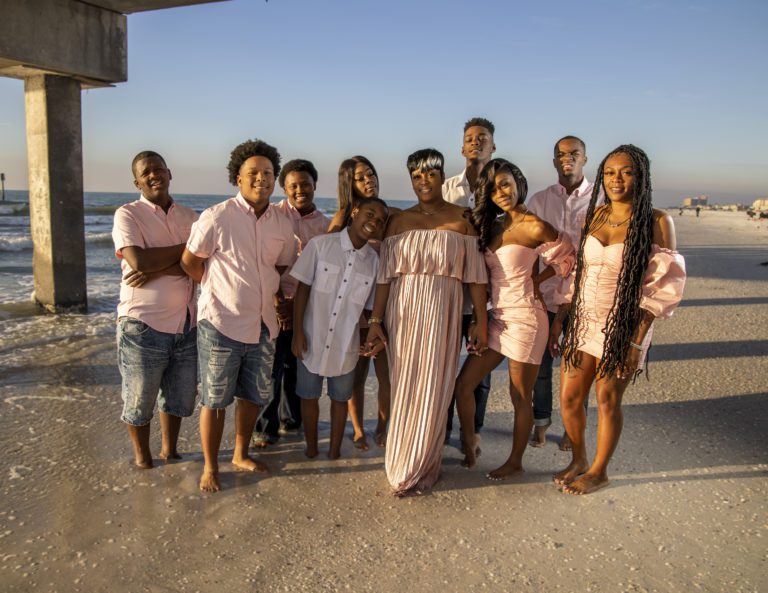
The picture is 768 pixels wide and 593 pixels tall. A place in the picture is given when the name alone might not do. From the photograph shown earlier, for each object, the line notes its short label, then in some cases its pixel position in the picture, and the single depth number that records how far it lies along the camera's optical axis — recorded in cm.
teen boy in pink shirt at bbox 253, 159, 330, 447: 421
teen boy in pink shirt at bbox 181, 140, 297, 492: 354
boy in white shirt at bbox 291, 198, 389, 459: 387
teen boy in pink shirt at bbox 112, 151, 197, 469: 356
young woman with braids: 341
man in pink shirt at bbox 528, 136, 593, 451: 430
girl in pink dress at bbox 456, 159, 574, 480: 378
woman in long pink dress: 363
